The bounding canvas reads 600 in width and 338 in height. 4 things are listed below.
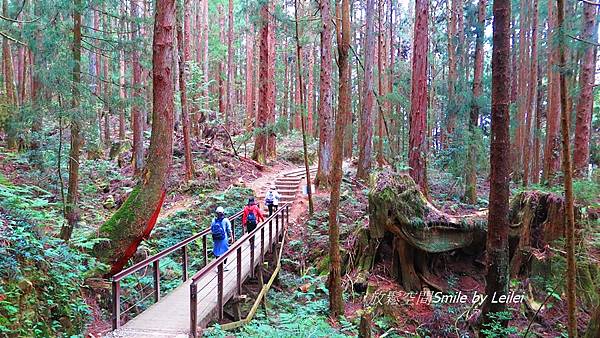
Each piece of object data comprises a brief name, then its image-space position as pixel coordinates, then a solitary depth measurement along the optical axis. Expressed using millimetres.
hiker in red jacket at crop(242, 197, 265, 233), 11289
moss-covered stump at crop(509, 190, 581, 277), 7709
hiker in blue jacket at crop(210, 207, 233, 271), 9117
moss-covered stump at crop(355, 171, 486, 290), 8617
